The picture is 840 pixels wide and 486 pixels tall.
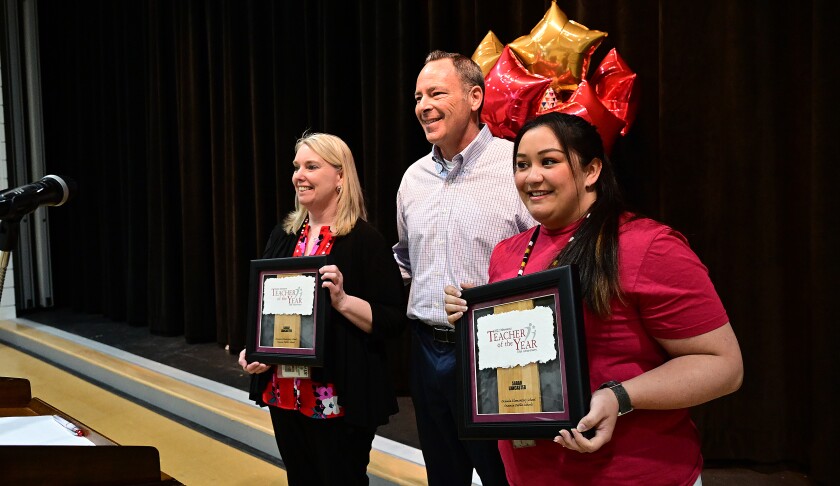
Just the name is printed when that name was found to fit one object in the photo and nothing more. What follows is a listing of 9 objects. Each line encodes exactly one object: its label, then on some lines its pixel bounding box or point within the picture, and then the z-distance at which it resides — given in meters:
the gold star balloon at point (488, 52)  2.41
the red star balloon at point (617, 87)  2.19
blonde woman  1.58
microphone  1.32
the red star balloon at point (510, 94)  2.16
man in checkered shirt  1.52
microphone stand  1.33
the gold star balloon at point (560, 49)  2.17
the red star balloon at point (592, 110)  2.02
